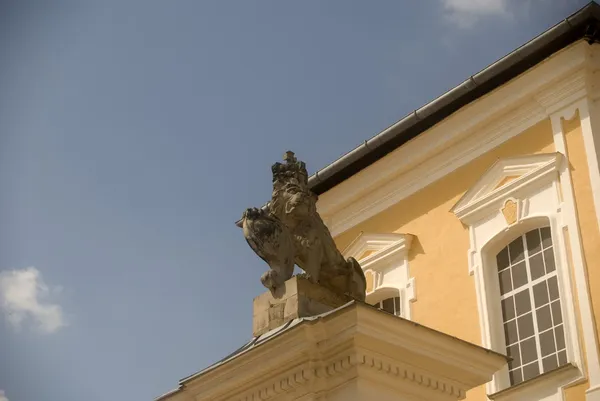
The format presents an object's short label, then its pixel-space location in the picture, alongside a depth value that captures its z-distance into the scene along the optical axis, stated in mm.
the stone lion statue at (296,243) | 14580
